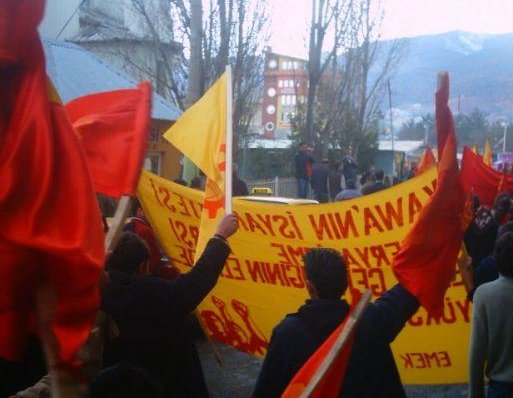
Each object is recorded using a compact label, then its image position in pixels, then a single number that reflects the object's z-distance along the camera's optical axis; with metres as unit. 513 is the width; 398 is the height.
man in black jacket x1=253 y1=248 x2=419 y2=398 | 2.86
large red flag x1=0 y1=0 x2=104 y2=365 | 1.98
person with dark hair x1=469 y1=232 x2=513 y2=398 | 3.66
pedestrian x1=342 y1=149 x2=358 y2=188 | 21.81
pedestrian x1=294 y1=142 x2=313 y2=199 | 19.94
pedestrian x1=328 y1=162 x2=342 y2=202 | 20.80
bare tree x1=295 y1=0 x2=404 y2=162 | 25.69
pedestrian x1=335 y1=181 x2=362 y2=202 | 9.88
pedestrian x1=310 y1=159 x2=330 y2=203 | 19.27
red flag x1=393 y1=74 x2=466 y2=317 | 2.98
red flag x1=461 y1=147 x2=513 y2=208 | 9.07
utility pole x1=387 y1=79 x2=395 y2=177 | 35.07
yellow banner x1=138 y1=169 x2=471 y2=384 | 4.67
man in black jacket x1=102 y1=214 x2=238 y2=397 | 3.22
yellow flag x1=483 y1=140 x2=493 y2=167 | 14.61
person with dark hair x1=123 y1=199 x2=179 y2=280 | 5.83
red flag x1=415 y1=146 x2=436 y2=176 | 9.54
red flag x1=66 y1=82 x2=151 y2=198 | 2.90
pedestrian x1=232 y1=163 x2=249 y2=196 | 13.07
